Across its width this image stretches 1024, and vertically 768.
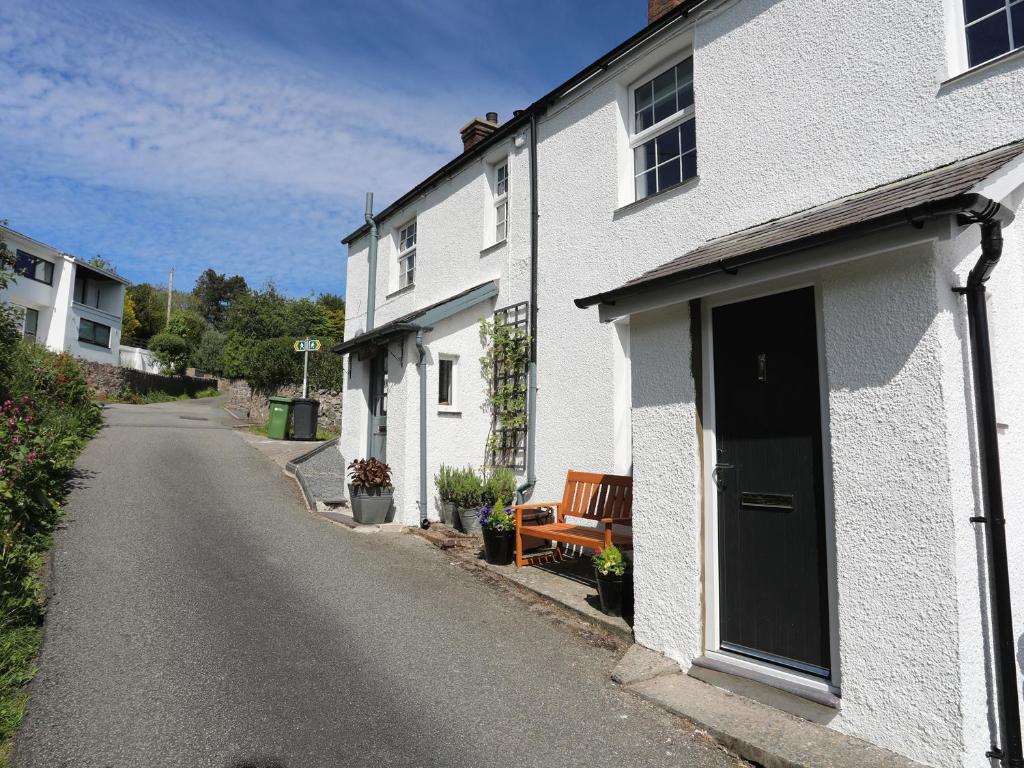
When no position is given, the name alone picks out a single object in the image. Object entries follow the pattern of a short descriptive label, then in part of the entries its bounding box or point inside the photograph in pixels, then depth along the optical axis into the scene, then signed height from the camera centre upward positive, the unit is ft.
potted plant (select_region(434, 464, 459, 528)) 29.53 -2.23
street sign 49.08 +7.32
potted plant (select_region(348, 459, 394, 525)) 30.27 -2.49
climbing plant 28.27 +2.86
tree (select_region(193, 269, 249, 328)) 207.82 +47.24
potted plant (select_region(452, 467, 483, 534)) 28.45 -2.64
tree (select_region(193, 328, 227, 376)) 137.93 +17.66
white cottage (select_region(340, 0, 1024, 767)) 10.74 +2.16
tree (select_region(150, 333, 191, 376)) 122.62 +16.39
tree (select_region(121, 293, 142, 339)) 148.15 +26.43
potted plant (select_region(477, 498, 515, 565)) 23.61 -3.39
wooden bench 20.92 -2.30
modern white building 94.07 +21.35
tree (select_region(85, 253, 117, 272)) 132.74 +36.29
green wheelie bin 55.98 +1.61
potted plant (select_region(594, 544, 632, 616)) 17.79 -3.73
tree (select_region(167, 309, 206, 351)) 139.64 +25.09
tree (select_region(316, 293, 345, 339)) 119.24 +25.25
